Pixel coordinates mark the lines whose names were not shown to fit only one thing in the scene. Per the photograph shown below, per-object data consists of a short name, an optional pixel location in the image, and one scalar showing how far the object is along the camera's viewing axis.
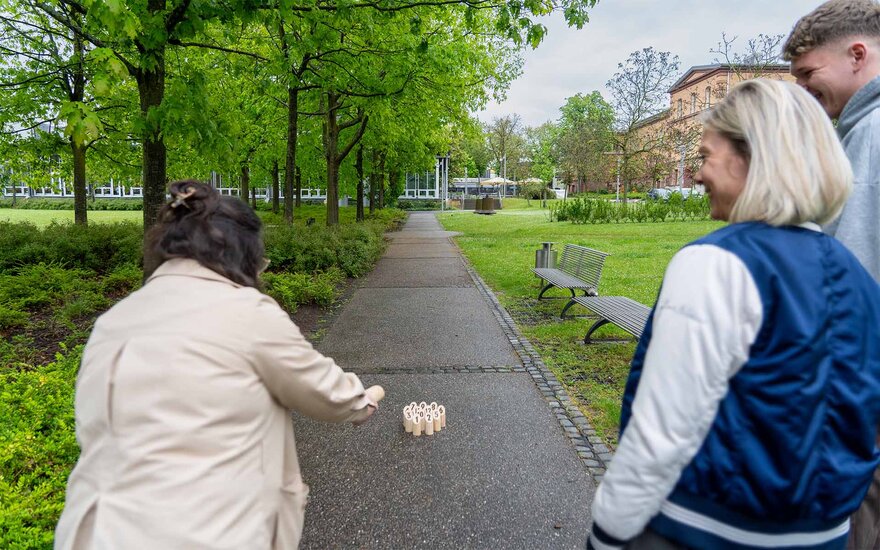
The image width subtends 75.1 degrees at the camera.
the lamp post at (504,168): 66.39
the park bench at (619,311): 5.63
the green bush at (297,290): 8.34
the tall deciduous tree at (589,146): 37.62
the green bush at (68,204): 51.21
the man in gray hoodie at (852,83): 1.68
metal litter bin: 10.54
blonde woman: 1.22
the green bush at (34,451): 2.29
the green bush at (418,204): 55.44
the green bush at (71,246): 9.63
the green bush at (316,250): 11.14
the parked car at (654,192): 44.88
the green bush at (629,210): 27.88
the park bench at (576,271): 8.18
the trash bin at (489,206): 43.91
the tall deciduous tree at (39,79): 11.26
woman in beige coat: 1.29
